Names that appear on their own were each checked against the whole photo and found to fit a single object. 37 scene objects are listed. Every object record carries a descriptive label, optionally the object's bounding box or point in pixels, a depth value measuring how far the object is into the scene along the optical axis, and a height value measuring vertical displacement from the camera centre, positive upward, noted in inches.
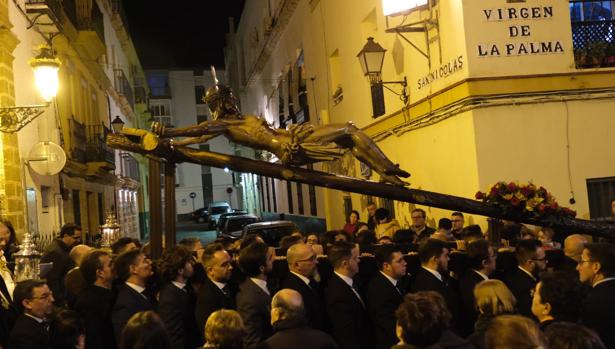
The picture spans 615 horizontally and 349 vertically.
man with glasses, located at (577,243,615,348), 161.9 -28.0
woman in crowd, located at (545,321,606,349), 112.0 -26.6
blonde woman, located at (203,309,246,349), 138.6 -25.4
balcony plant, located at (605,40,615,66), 431.8 +83.9
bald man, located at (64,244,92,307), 229.5 -21.3
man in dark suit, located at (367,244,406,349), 202.4 -30.0
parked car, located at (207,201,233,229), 1622.3 +8.2
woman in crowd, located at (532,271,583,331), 154.0 -27.1
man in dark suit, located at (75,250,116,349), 198.7 -24.1
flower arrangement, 241.9 -4.2
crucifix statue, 224.1 +25.4
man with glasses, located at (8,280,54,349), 171.8 -24.1
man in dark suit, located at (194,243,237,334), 201.0 -23.1
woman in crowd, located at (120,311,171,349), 131.6 -23.5
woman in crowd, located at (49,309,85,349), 159.2 -26.2
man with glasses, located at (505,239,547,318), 214.4 -28.1
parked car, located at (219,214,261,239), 911.7 -15.0
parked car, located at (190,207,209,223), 1897.4 -2.3
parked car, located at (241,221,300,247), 599.2 -18.9
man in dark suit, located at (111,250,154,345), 195.0 -21.0
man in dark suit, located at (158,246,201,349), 202.4 -26.5
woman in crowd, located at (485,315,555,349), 119.2 -26.9
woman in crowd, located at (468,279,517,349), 156.5 -27.6
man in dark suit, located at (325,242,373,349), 200.8 -31.6
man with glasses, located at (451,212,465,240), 397.3 -17.2
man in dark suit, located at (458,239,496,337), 218.4 -28.0
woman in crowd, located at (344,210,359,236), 481.1 -17.1
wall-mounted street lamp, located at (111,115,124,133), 908.6 +137.3
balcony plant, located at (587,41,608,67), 424.2 +85.2
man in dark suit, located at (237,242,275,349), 191.8 -25.3
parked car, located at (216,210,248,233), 984.3 -14.7
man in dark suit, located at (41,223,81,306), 288.5 -17.8
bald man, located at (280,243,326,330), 204.5 -23.1
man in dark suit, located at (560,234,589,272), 236.5 -24.2
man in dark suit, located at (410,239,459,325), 211.9 -25.1
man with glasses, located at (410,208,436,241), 422.1 -15.7
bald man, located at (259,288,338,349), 147.0 -28.2
